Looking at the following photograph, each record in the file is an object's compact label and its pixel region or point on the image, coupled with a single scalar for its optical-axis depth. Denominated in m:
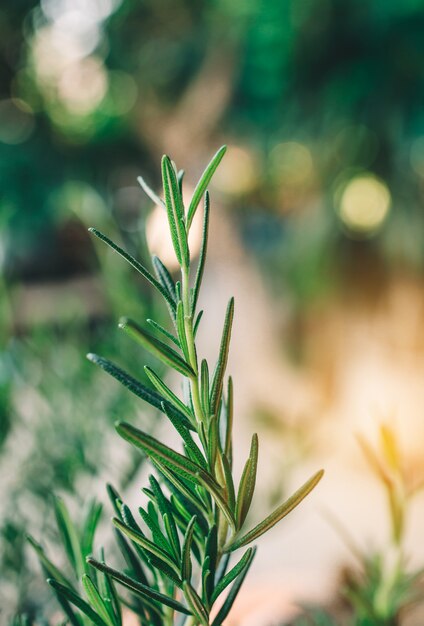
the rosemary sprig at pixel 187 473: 0.17
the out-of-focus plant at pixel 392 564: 0.27
